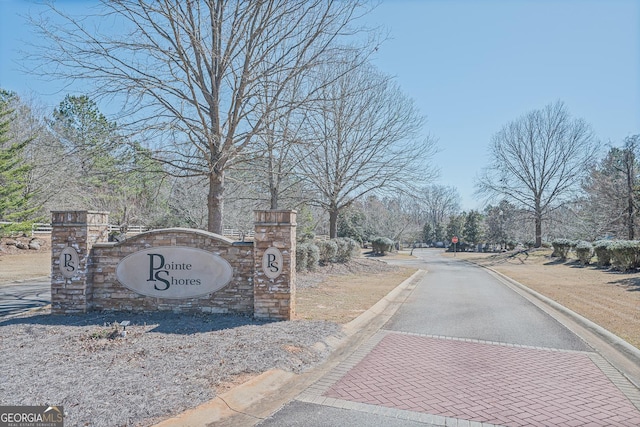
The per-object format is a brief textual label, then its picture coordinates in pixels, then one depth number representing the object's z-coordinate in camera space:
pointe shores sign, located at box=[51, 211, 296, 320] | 7.57
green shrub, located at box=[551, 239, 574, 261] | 27.52
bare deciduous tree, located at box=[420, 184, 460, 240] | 80.12
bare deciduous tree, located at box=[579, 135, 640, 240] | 27.13
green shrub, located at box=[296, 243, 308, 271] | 14.40
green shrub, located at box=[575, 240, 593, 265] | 22.61
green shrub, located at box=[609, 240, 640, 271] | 17.52
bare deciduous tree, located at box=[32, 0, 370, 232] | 8.88
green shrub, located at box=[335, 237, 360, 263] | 18.84
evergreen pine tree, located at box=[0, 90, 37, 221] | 23.23
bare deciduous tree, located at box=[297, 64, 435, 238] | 18.67
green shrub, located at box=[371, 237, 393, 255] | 36.88
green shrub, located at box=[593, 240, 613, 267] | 20.09
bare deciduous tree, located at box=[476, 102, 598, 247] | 37.25
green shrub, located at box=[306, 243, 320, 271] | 15.39
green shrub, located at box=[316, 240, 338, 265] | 17.46
